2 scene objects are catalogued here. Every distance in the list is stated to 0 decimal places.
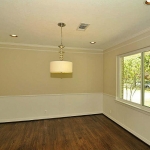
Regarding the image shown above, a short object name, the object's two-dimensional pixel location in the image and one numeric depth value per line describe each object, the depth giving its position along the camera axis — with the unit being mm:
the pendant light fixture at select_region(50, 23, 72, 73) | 2074
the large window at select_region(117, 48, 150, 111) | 2750
